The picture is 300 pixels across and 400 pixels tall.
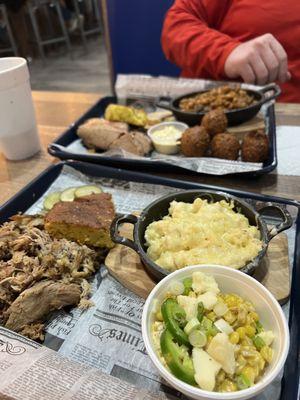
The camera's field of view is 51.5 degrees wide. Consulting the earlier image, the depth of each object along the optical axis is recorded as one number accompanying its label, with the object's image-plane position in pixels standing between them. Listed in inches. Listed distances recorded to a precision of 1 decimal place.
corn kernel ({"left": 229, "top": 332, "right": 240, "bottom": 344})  7.9
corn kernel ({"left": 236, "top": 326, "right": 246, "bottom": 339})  8.1
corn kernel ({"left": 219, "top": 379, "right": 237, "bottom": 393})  7.4
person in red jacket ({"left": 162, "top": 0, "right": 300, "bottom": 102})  20.3
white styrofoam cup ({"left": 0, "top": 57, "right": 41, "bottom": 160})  15.7
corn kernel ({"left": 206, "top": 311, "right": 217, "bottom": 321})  8.3
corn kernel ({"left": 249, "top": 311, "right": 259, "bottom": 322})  8.6
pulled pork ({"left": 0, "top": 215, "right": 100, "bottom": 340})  10.4
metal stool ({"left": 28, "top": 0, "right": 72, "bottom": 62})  83.3
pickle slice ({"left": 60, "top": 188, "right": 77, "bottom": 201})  14.8
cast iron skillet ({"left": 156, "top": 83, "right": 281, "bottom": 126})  18.7
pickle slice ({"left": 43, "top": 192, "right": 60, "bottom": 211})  14.4
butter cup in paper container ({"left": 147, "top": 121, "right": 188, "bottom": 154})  18.1
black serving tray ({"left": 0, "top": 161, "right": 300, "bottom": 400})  8.7
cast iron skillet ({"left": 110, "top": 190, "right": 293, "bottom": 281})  10.5
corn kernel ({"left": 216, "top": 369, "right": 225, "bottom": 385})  7.5
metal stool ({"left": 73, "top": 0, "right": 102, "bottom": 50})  91.3
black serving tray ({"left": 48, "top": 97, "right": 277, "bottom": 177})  15.6
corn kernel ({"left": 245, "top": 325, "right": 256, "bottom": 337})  8.2
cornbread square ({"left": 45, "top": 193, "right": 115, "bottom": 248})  12.3
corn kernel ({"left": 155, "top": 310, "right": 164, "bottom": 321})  8.8
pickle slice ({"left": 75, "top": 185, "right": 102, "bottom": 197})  14.9
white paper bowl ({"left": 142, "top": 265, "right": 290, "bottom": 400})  7.2
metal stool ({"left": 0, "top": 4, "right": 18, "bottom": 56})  79.5
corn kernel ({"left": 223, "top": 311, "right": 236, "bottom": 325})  8.3
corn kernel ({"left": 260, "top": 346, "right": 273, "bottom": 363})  7.9
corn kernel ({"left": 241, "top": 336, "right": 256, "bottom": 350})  8.0
